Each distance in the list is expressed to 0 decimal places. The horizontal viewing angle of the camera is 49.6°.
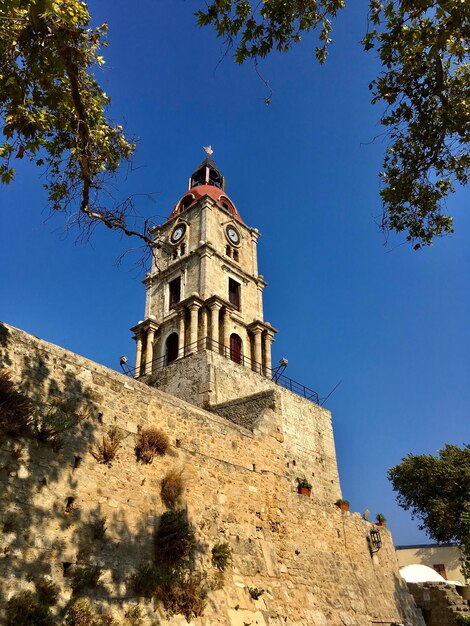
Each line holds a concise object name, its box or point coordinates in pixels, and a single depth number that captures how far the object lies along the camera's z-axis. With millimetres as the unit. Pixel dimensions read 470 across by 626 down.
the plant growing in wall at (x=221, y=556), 9836
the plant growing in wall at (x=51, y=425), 7984
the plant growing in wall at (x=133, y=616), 7770
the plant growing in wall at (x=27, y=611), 6488
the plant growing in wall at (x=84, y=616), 7055
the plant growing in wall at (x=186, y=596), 8492
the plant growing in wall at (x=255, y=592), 10164
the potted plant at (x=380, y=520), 17688
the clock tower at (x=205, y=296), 27344
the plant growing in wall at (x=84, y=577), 7406
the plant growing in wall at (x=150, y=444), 9516
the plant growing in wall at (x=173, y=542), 8953
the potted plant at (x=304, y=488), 14248
